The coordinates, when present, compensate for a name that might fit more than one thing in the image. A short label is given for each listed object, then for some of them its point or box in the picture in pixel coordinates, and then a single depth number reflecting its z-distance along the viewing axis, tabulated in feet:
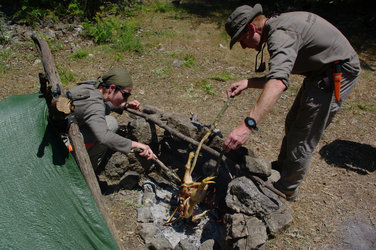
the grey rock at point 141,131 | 14.25
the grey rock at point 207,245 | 11.25
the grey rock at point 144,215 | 12.55
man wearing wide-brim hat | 9.23
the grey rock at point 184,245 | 11.25
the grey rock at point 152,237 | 11.30
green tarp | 8.30
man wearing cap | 11.42
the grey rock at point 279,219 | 11.47
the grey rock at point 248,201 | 11.02
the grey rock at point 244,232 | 10.41
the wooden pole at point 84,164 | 8.43
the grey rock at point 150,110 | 15.98
